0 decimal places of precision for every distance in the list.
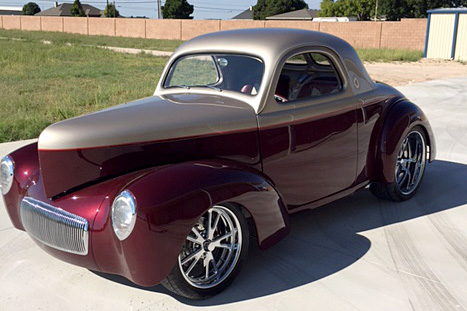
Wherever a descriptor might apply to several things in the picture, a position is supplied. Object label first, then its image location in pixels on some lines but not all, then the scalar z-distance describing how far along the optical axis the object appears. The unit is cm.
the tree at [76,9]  8950
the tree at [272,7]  7756
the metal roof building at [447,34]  2497
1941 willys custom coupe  317
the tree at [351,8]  6569
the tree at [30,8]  10369
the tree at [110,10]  8844
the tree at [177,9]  7519
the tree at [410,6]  5266
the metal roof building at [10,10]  11969
